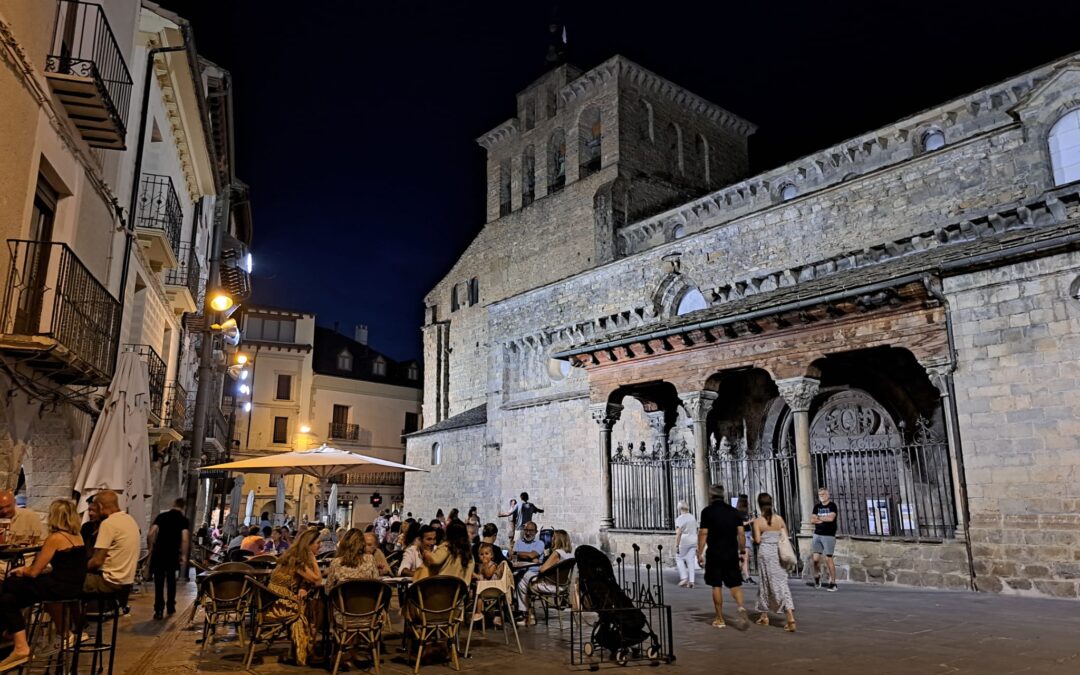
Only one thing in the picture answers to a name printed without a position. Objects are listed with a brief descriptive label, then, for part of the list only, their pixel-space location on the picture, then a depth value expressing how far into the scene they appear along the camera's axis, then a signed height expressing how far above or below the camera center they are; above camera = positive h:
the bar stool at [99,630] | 5.39 -0.95
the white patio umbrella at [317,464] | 11.11 +0.58
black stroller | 6.47 -0.94
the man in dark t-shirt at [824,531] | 11.16 -0.41
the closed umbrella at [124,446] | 8.31 +0.64
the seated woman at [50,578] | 5.23 -0.54
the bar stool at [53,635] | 5.59 -1.20
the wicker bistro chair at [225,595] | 7.09 -0.87
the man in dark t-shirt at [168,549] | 9.45 -0.61
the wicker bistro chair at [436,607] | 6.43 -0.89
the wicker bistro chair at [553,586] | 8.53 -0.95
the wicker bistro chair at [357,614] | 6.22 -0.92
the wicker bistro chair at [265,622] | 6.64 -1.05
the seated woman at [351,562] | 6.77 -0.53
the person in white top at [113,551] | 6.05 -0.40
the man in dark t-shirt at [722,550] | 8.26 -0.51
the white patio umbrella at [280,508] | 21.68 -0.17
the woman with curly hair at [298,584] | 6.71 -0.73
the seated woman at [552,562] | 8.75 -0.68
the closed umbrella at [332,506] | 21.47 -0.11
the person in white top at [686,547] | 12.56 -0.73
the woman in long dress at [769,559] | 8.09 -0.61
